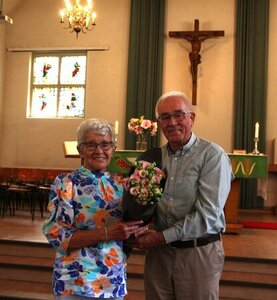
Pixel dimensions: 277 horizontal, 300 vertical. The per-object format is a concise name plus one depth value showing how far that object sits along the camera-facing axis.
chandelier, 7.61
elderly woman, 1.71
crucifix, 8.47
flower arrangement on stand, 6.16
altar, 5.64
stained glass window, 9.55
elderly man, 1.80
